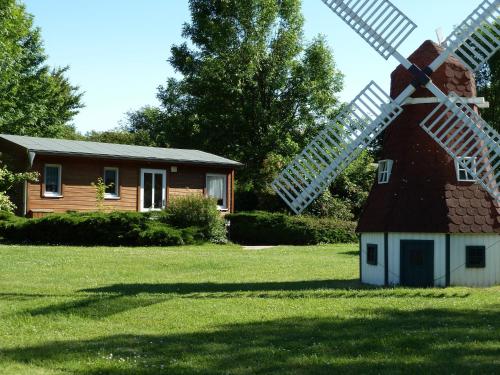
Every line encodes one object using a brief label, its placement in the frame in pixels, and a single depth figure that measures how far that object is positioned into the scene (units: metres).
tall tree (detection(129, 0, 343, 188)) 40.75
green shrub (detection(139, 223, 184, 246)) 24.83
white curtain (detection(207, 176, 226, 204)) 33.00
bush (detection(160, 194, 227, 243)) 27.06
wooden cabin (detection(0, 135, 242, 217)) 27.61
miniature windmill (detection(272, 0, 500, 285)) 15.25
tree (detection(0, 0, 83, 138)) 34.56
